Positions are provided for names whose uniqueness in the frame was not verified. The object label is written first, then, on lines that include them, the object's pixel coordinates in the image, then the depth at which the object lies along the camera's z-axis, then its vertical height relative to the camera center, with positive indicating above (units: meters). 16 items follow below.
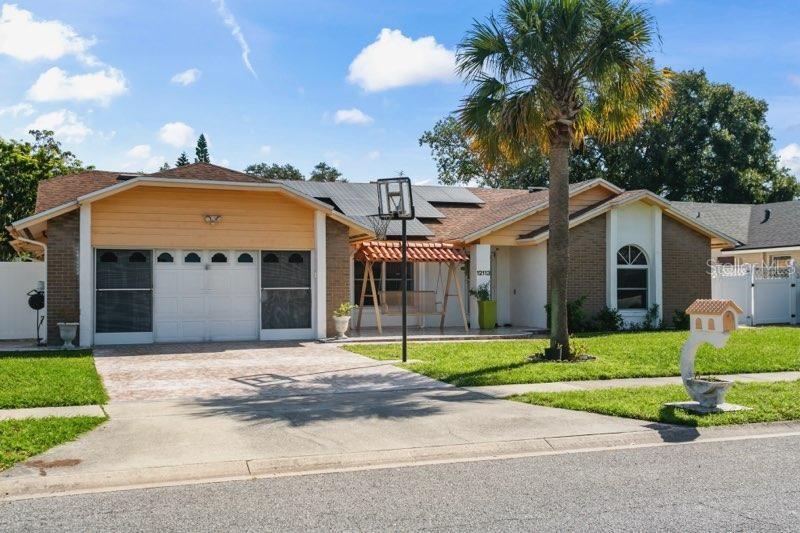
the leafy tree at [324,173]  64.06 +9.77
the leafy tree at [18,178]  29.89 +4.49
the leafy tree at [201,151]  48.16 +8.77
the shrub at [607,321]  21.50 -1.01
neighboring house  28.39 +2.25
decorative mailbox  9.24 -0.69
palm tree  14.24 +3.98
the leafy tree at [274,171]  63.06 +9.88
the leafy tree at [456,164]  47.47 +8.30
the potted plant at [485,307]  21.75 -0.59
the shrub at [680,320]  22.14 -1.04
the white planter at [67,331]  16.56 -0.89
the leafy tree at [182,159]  49.98 +8.61
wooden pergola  20.75 +0.75
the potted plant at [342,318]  18.94 -0.76
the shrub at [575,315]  21.00 -0.81
